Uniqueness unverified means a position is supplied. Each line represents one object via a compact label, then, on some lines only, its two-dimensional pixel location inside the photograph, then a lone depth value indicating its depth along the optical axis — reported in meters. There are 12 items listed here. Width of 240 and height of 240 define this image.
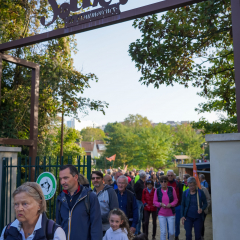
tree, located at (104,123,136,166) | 62.28
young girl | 4.63
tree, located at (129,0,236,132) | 9.92
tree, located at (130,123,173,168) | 56.12
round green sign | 4.98
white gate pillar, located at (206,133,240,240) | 4.14
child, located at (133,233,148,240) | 4.79
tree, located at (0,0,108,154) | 11.31
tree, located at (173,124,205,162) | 69.81
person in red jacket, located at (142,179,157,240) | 8.82
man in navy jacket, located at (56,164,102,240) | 3.33
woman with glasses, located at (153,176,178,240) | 7.67
